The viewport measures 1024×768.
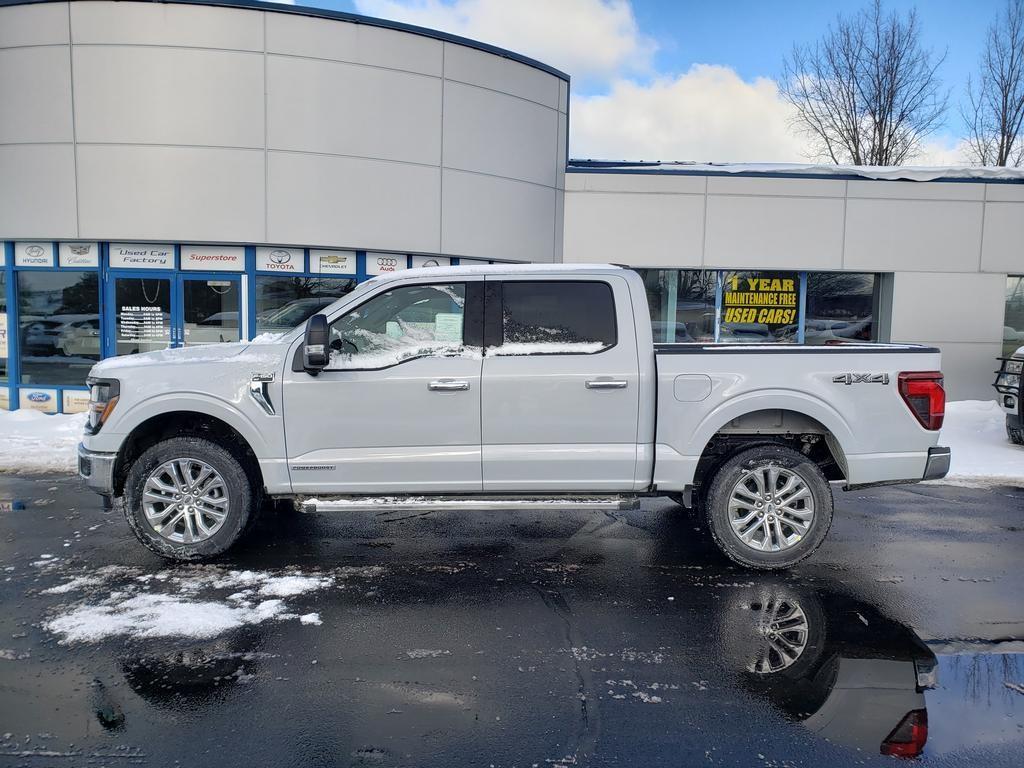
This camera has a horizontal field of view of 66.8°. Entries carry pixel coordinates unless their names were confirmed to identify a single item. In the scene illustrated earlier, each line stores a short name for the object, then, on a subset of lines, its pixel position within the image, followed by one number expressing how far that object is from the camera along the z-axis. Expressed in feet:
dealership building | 41.24
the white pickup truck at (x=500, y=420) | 17.95
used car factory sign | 42.98
